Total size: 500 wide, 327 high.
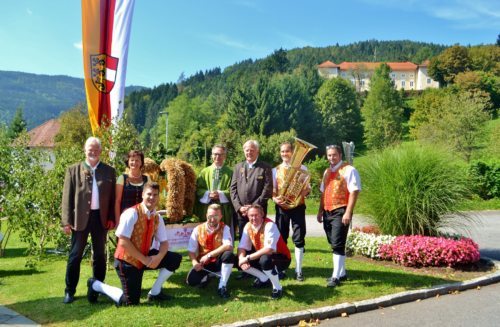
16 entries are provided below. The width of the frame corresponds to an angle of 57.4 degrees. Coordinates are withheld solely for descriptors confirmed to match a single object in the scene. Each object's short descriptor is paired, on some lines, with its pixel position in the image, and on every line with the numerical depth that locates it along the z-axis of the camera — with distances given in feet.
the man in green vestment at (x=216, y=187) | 21.95
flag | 27.99
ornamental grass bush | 26.07
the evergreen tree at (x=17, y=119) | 208.82
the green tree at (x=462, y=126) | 105.70
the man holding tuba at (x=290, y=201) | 21.40
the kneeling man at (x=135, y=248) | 17.48
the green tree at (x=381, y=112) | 185.26
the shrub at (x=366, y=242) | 26.89
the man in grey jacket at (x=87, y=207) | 18.19
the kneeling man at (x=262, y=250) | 19.02
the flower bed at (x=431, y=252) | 24.84
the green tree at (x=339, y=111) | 197.77
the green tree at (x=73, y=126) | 122.88
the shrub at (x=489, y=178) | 64.64
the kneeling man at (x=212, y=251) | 19.39
